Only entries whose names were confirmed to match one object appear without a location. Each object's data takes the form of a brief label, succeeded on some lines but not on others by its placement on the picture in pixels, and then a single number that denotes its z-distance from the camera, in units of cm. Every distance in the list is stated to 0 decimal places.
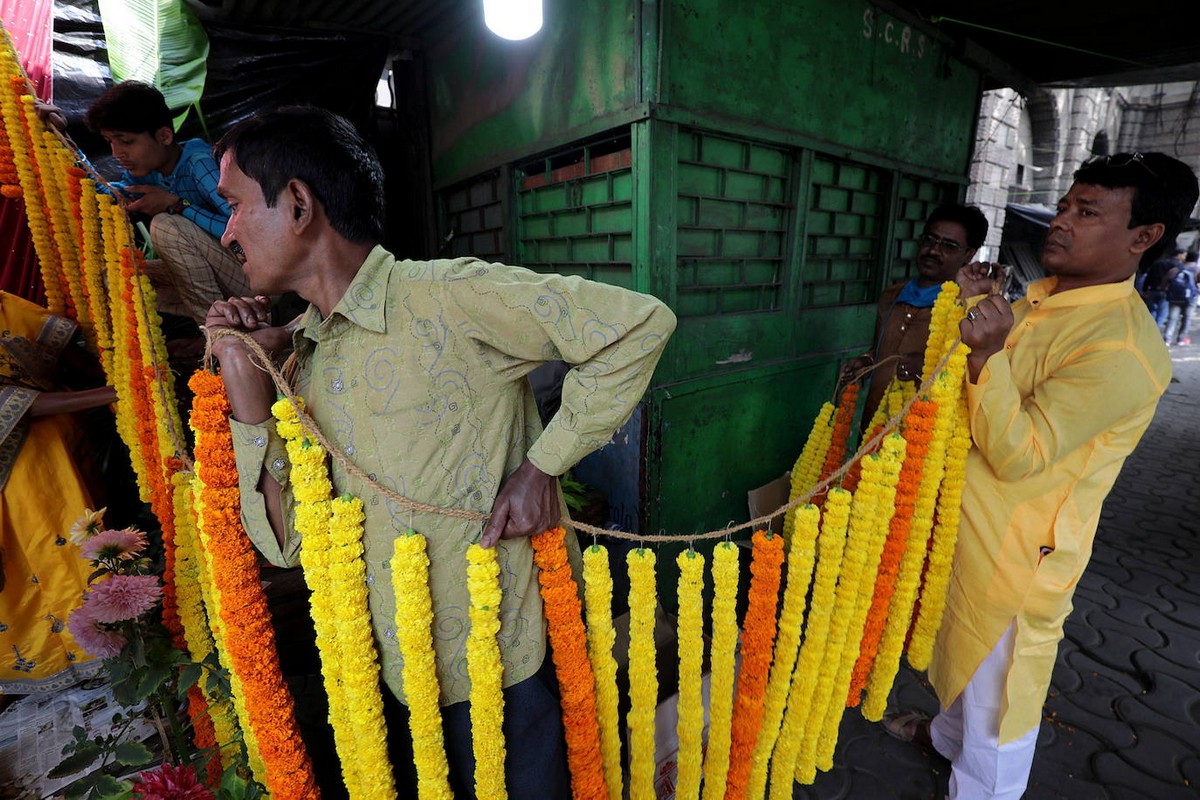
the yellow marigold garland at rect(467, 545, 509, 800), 130
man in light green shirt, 118
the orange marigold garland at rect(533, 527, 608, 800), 143
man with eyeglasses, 311
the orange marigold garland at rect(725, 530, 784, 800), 157
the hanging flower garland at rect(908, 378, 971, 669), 176
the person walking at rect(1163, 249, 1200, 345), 1117
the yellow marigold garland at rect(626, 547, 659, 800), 151
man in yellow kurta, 156
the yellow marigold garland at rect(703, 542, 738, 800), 151
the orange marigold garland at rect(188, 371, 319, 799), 135
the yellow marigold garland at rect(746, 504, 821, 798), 158
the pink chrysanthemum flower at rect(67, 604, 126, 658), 161
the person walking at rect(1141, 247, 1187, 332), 1112
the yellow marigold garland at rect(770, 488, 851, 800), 160
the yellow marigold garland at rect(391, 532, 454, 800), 125
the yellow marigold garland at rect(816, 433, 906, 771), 164
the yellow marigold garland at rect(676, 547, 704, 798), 151
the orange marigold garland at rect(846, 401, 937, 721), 171
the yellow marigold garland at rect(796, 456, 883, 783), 164
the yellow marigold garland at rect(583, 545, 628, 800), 149
